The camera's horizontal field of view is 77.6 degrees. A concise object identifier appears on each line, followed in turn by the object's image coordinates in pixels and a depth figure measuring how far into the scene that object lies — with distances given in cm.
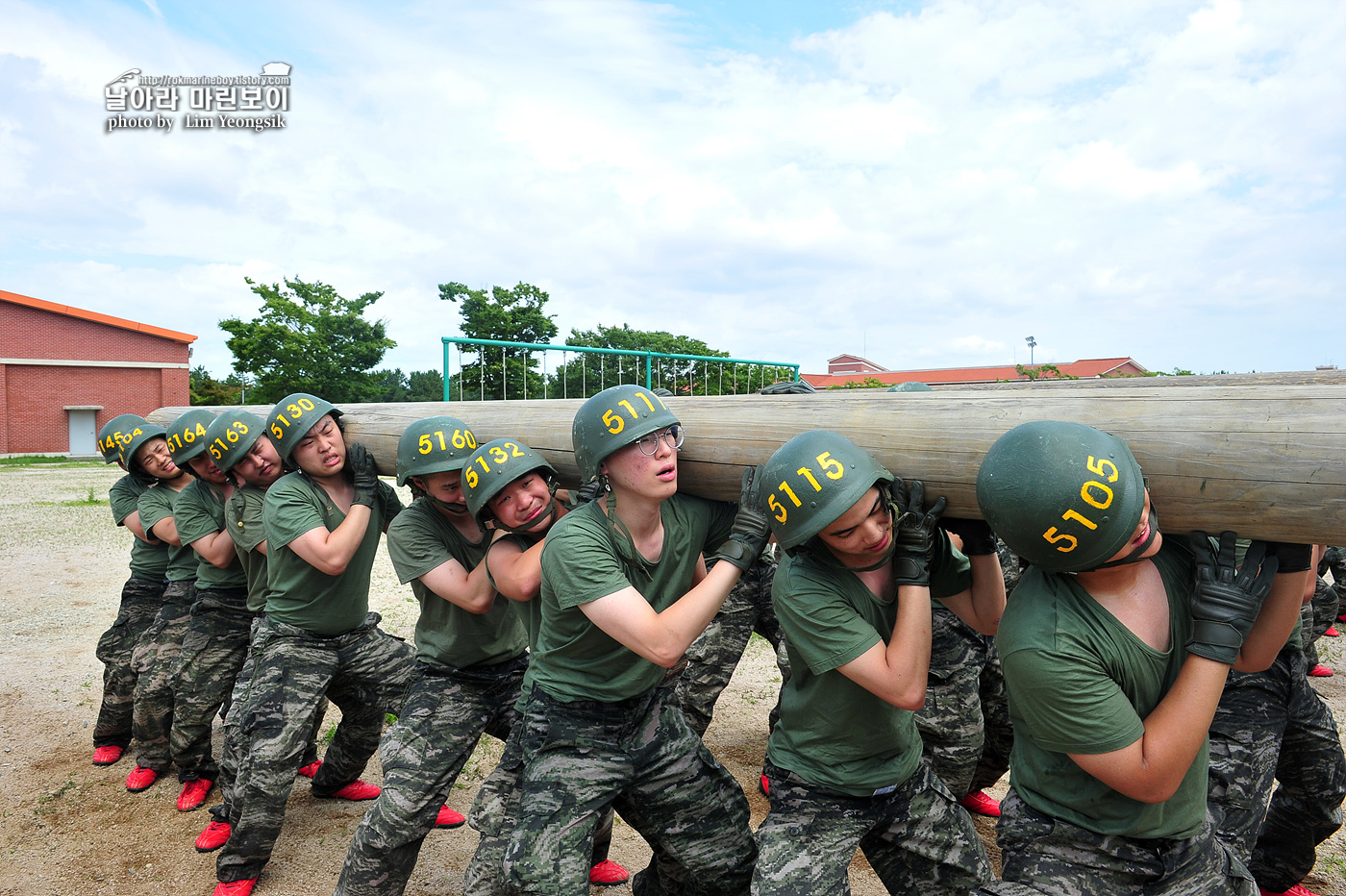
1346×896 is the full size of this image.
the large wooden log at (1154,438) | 227
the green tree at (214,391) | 4434
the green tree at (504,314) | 2294
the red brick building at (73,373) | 3447
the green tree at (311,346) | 3344
